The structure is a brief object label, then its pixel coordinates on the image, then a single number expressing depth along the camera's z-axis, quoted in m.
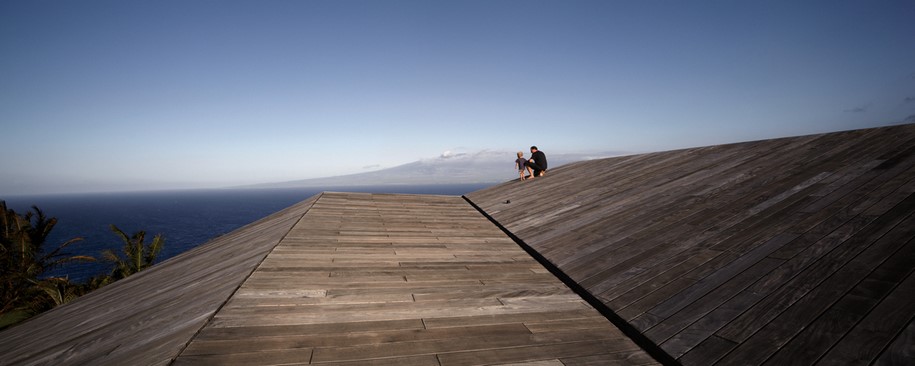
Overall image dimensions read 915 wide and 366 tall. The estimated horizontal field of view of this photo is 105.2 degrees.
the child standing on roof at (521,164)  14.16
